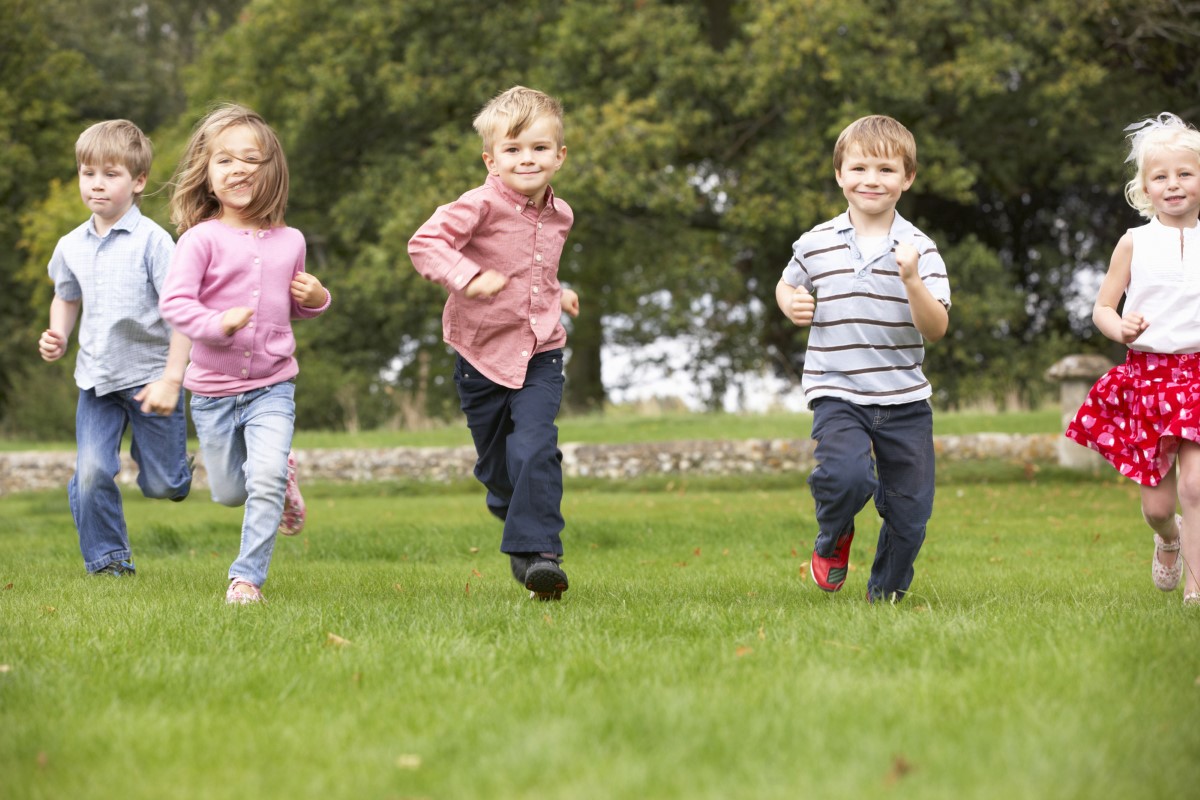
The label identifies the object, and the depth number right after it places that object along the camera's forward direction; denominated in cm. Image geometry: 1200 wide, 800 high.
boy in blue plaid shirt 1260
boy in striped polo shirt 1014
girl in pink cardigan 1049
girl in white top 1031
